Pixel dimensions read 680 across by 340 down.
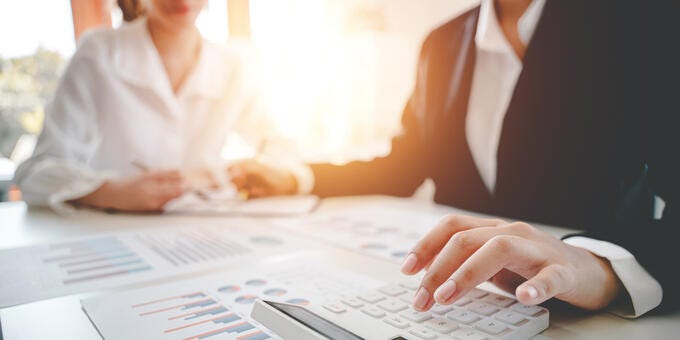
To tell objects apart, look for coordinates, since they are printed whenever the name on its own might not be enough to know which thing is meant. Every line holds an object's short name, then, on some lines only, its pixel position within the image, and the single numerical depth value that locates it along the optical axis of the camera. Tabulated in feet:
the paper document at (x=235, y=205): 2.97
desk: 1.31
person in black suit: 1.38
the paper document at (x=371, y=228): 2.16
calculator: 1.16
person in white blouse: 3.39
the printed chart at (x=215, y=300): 1.27
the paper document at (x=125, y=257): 1.70
